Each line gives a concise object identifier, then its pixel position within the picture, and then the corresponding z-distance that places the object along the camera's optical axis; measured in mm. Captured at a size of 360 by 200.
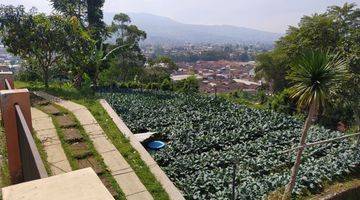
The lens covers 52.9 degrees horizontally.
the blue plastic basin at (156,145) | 13711
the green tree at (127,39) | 41500
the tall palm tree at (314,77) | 8805
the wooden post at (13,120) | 6056
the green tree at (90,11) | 33288
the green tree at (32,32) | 16359
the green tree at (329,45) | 13836
